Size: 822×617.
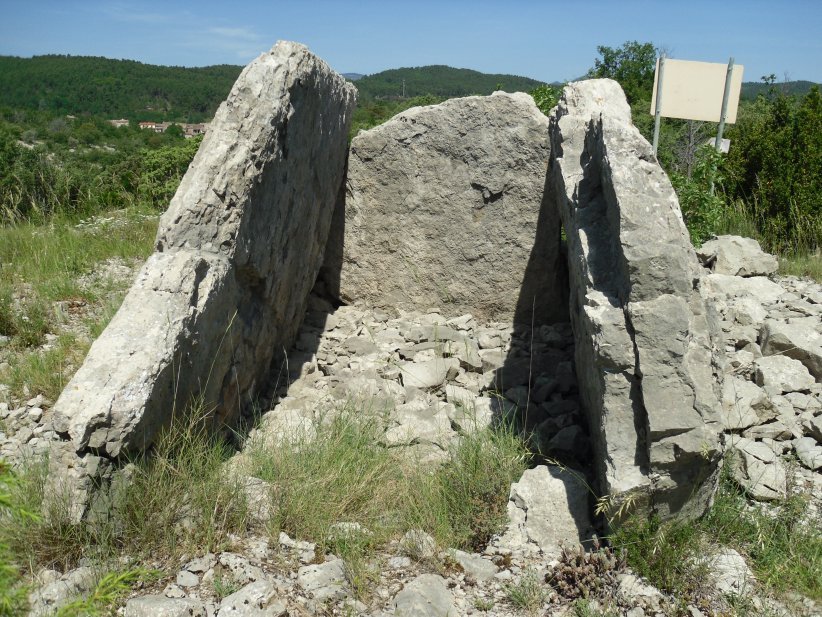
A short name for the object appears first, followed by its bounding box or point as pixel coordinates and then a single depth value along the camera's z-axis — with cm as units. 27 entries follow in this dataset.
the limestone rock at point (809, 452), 346
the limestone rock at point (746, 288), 519
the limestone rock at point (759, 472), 321
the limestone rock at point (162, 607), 238
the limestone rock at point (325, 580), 258
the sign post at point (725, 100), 667
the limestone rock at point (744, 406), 362
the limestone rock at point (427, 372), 452
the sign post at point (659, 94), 674
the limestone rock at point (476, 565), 280
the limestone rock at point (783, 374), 395
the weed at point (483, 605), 262
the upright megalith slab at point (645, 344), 274
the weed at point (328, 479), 296
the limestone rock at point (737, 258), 570
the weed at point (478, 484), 306
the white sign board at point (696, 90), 670
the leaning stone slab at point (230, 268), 285
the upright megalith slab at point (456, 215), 520
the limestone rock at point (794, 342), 412
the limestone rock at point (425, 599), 253
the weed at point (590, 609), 255
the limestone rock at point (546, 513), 301
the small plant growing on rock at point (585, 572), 266
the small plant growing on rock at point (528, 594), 263
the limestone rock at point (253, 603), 242
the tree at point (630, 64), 2251
